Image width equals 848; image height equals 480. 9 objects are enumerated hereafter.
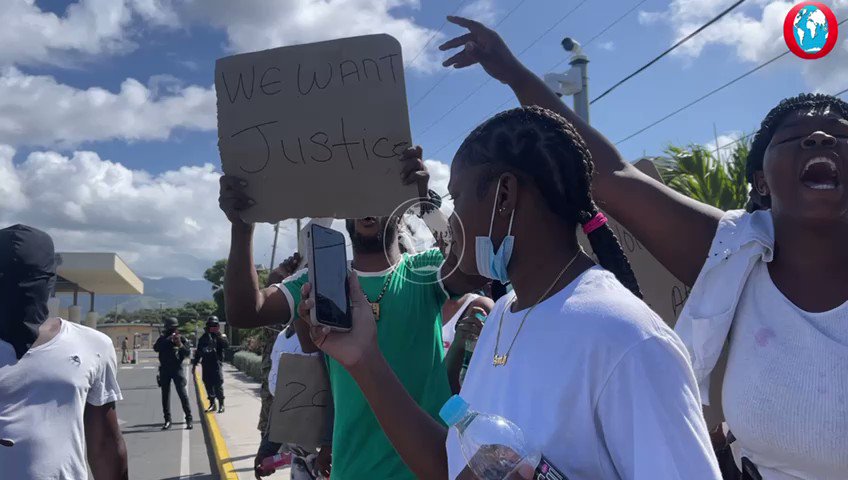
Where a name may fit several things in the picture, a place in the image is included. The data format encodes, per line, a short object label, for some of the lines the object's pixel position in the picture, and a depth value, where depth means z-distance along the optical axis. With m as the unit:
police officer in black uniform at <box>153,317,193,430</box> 12.05
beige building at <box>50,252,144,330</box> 32.36
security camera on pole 8.73
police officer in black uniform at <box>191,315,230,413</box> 13.03
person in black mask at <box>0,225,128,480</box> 2.50
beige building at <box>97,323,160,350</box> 78.47
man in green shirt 2.29
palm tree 9.37
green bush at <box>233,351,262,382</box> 22.61
